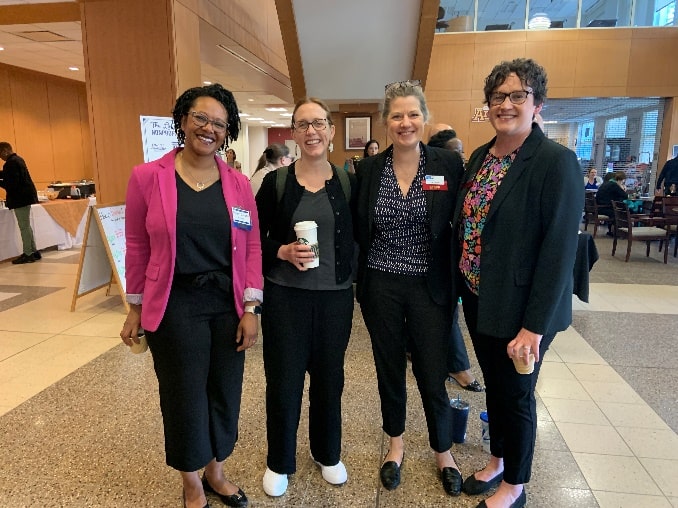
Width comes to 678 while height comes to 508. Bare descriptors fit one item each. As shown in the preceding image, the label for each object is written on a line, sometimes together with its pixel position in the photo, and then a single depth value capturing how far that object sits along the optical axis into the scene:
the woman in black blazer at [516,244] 1.57
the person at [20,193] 6.77
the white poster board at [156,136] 4.37
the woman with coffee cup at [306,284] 1.84
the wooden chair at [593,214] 8.78
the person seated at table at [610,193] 8.58
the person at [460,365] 3.01
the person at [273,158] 4.37
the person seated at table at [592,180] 10.44
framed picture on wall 8.86
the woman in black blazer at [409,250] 1.85
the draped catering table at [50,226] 6.86
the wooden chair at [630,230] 6.82
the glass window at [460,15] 10.97
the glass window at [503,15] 10.84
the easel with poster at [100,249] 4.36
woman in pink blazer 1.61
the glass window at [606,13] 10.76
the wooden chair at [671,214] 7.02
